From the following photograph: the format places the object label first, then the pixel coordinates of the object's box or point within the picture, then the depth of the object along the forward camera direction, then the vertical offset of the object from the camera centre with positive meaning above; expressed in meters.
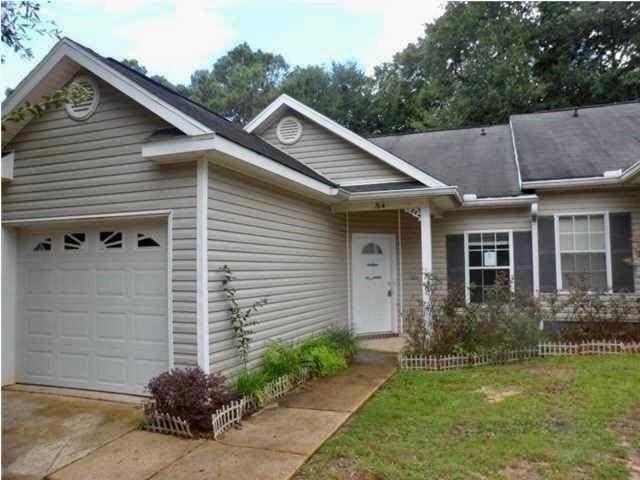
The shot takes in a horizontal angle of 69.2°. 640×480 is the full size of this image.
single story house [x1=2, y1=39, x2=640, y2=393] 5.16 +0.52
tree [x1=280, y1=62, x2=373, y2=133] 27.20 +10.61
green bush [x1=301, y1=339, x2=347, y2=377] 6.49 -1.44
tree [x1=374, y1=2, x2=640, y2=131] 20.80 +9.38
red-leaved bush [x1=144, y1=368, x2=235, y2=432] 4.42 -1.31
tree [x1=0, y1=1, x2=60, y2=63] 5.22 +2.80
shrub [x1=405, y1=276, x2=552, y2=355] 7.04 -1.05
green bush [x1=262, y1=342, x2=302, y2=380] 5.89 -1.33
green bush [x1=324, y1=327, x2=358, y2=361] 7.40 -1.36
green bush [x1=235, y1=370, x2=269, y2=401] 5.14 -1.41
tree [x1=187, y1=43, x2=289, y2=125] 31.88 +13.11
